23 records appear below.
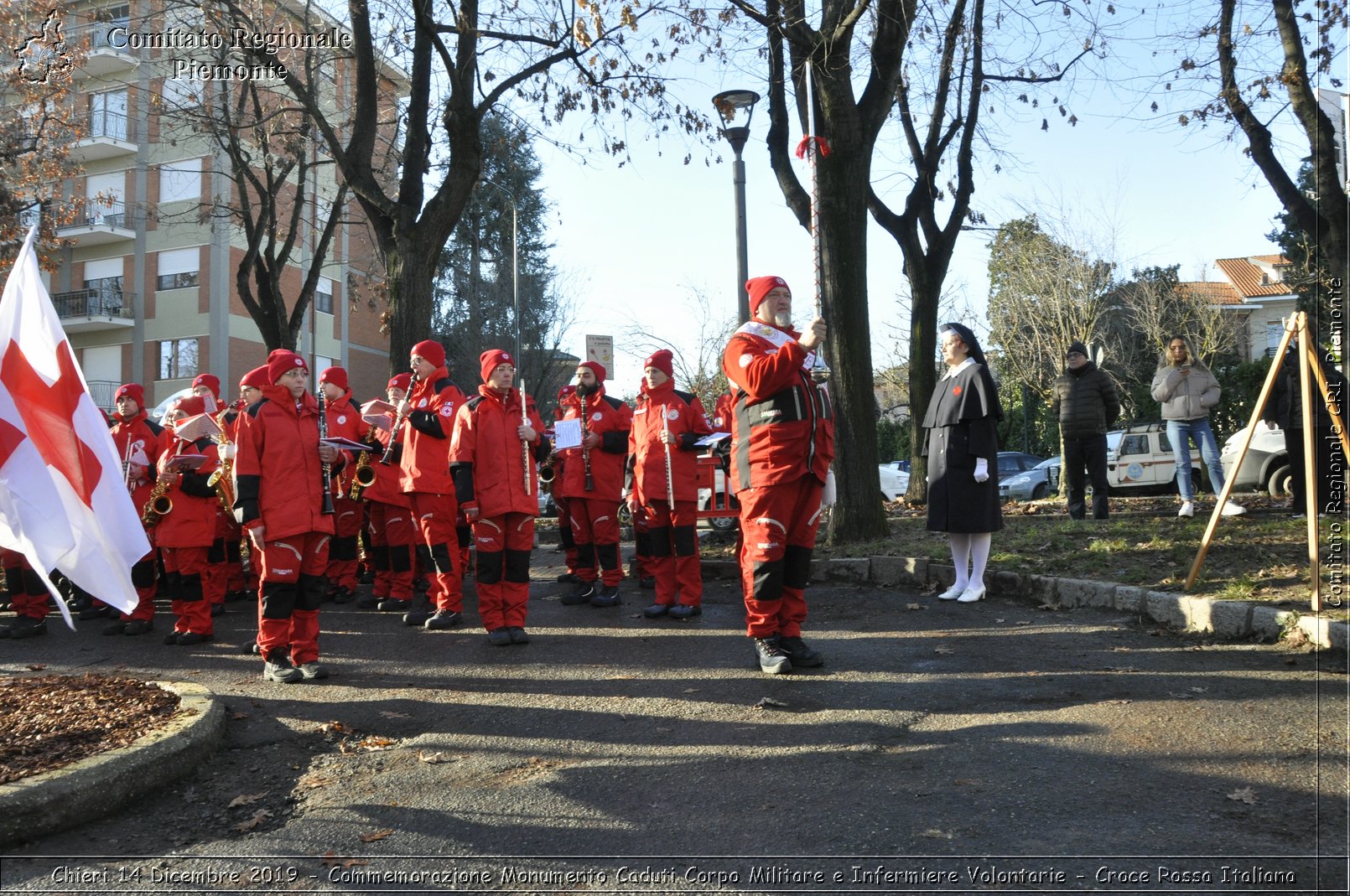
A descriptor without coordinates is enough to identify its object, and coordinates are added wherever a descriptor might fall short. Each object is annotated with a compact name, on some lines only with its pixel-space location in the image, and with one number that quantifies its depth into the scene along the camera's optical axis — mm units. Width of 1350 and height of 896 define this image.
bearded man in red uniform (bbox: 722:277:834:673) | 5867
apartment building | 35219
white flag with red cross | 4117
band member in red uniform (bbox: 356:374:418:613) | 9273
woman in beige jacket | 10992
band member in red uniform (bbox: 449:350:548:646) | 7309
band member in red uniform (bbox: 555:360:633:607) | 9141
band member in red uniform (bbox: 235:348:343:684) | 6441
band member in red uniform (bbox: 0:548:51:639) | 8820
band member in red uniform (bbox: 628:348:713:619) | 8188
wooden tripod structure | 5789
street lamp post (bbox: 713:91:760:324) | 14141
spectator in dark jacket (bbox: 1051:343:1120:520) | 11570
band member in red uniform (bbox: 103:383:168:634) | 8648
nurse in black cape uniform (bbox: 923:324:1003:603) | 7934
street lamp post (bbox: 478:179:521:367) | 34062
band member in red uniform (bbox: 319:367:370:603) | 9570
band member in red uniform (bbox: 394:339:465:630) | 8242
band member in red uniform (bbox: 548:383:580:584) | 9391
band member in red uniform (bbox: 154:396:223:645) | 8047
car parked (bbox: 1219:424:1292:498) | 14492
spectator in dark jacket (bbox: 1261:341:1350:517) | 6921
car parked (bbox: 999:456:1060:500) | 26469
